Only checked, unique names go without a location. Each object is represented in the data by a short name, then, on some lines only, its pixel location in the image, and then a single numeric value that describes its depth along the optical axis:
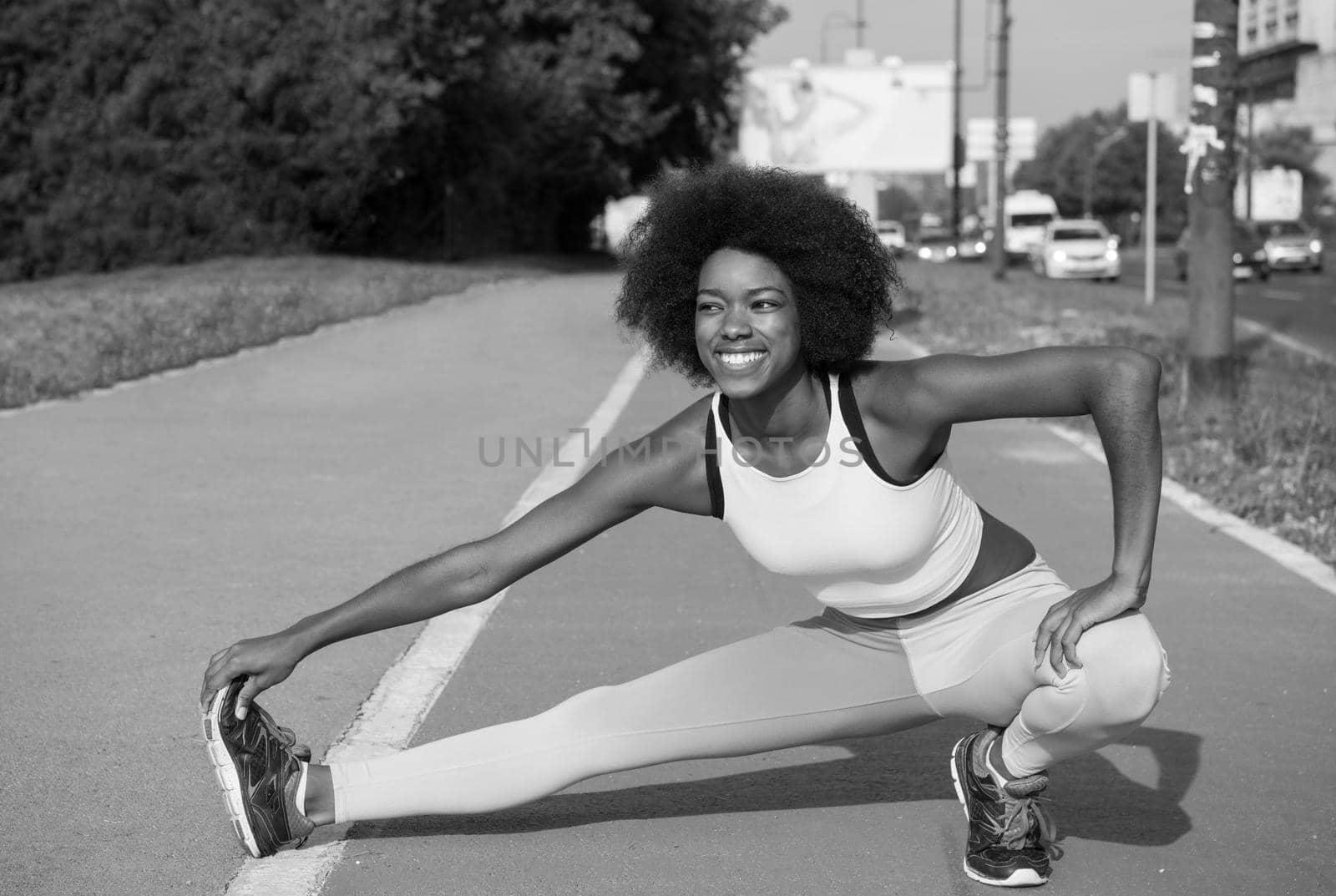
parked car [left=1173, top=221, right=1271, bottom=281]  42.81
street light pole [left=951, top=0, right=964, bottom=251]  61.99
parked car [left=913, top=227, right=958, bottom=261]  71.25
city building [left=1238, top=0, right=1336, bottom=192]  89.38
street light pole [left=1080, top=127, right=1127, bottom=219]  113.69
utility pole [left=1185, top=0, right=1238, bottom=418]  12.47
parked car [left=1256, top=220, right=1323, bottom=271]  49.03
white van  63.53
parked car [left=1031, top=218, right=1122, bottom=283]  44.66
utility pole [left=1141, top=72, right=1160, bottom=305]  22.86
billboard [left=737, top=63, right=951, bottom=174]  63.97
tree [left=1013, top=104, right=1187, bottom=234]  112.94
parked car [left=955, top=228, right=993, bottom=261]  70.62
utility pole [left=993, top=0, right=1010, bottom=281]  39.28
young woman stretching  3.90
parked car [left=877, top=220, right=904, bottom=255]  64.38
